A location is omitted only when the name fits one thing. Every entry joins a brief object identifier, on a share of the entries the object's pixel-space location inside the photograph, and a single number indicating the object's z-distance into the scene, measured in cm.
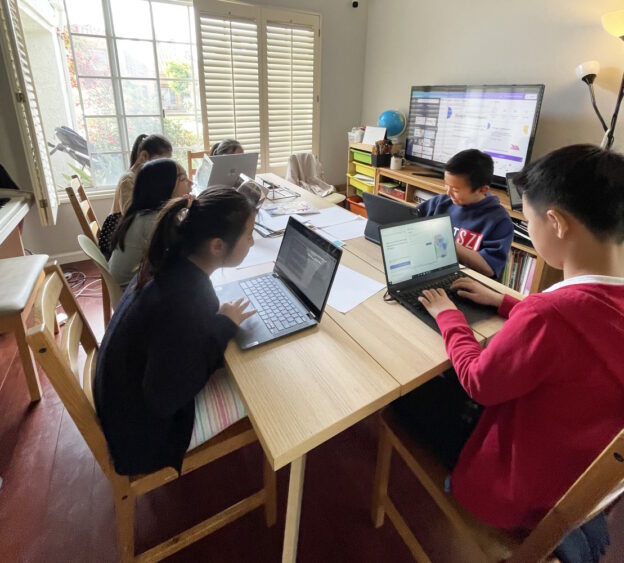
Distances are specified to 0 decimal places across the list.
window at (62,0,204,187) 274
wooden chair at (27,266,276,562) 77
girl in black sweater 83
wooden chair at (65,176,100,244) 176
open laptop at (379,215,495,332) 109
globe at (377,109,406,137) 343
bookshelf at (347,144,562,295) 227
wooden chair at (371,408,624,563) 59
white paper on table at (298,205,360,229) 186
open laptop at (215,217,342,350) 97
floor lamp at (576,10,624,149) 177
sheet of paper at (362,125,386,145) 341
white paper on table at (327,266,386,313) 114
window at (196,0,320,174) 307
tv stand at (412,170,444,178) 309
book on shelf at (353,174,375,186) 360
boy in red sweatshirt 67
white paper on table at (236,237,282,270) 140
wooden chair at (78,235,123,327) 132
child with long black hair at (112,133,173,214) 200
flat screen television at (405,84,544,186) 239
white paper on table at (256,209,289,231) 178
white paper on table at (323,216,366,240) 168
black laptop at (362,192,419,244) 135
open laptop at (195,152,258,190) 211
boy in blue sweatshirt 149
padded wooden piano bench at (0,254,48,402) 152
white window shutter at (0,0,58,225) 185
